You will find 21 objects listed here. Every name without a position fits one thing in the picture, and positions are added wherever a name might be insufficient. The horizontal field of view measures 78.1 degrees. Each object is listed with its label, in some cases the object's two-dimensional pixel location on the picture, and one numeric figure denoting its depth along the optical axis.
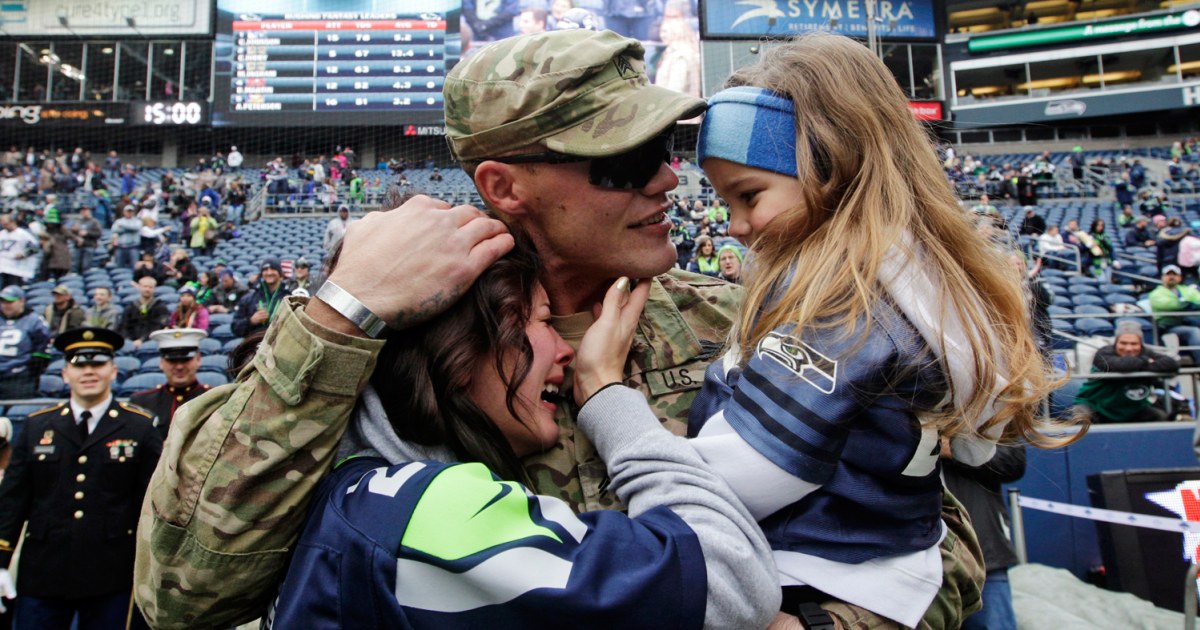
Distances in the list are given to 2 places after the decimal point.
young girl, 1.13
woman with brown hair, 0.92
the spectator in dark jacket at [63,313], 8.51
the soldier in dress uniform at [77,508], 3.90
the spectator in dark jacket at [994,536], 3.34
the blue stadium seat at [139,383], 7.39
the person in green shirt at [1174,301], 8.48
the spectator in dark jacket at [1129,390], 5.54
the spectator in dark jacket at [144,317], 8.65
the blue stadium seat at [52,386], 7.59
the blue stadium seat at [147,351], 8.55
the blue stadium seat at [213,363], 7.80
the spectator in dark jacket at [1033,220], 13.87
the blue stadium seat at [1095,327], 9.17
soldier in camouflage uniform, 1.08
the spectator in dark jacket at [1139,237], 14.48
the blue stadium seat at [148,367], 7.98
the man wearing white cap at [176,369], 4.84
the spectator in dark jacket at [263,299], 7.76
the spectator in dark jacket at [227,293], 10.47
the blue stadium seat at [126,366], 8.02
